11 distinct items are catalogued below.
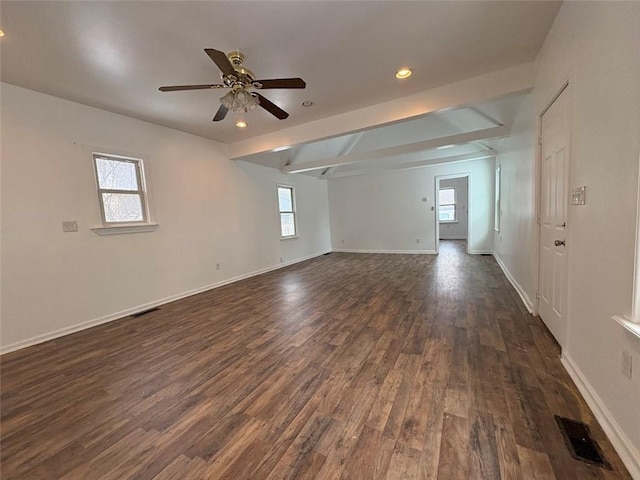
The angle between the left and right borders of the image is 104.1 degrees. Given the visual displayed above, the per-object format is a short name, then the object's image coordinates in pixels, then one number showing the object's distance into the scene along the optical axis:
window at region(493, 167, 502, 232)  5.19
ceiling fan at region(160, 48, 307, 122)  2.06
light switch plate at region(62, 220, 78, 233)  2.87
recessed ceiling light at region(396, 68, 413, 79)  2.62
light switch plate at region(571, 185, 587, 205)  1.59
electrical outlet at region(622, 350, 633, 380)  1.13
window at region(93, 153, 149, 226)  3.21
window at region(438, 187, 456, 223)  10.02
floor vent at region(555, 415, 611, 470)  1.14
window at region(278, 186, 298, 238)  6.44
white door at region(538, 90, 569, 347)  1.92
